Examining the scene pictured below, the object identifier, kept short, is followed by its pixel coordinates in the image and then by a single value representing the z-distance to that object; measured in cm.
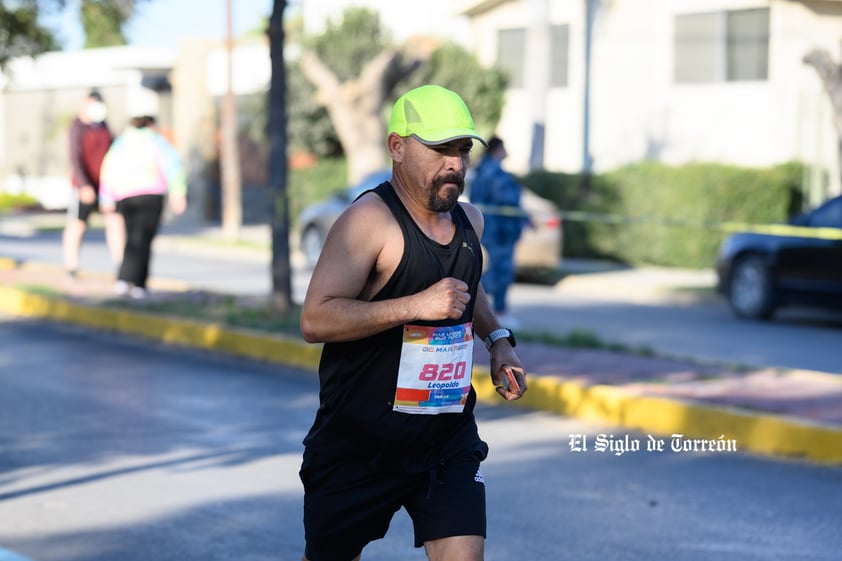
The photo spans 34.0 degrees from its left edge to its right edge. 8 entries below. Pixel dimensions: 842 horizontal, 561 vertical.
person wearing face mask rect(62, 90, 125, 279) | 1473
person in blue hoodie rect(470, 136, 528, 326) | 1308
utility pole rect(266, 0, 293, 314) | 1220
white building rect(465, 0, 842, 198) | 2356
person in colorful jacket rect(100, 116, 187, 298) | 1380
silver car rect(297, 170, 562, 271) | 1855
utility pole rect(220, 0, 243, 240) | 2761
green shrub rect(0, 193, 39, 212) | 3772
